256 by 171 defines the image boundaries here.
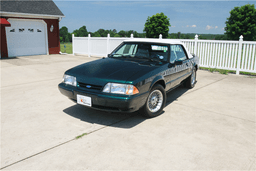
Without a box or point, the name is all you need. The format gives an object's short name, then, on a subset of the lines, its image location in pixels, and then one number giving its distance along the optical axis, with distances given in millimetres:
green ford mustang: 3545
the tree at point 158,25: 68688
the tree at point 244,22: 50812
